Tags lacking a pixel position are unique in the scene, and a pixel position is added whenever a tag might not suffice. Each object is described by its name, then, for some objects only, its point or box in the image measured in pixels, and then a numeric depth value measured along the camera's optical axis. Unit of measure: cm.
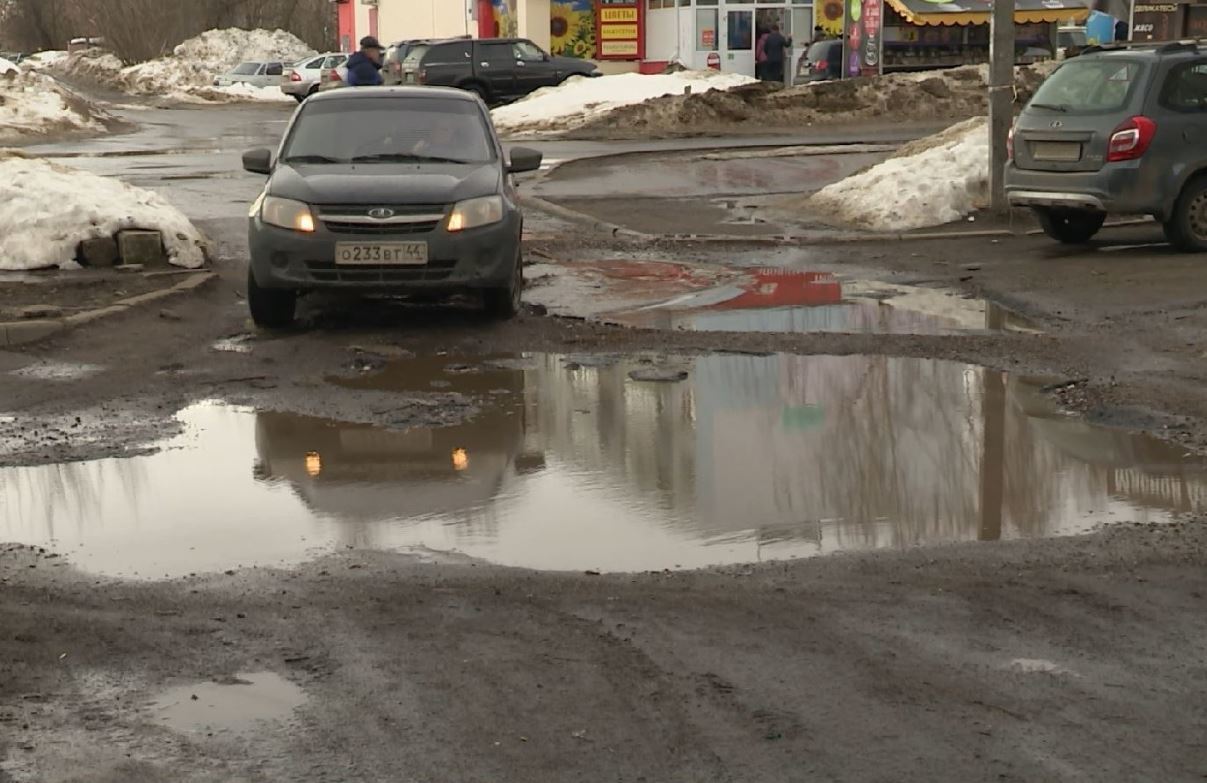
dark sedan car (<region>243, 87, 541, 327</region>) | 1145
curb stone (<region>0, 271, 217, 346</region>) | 1106
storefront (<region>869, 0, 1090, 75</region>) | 4462
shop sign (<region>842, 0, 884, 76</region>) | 4188
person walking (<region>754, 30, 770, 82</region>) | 4190
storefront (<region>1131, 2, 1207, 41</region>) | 3847
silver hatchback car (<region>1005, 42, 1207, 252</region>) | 1479
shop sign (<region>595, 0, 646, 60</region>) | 5159
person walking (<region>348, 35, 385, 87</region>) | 2284
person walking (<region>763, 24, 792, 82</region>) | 4181
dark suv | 4125
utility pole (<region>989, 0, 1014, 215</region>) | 1716
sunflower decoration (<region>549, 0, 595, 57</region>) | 5219
